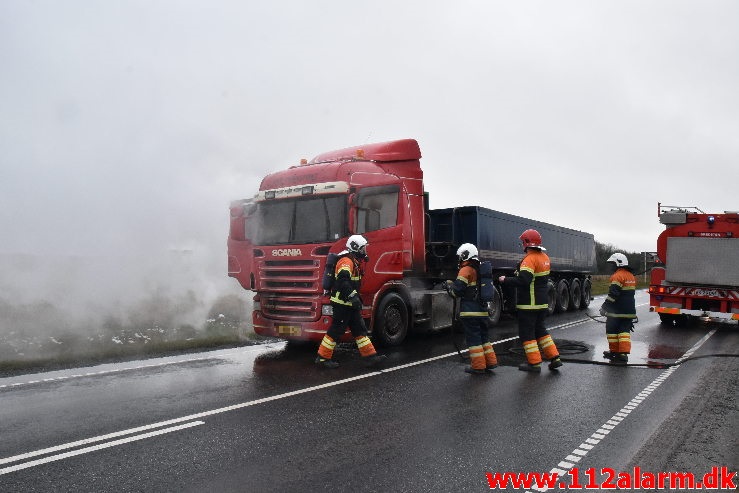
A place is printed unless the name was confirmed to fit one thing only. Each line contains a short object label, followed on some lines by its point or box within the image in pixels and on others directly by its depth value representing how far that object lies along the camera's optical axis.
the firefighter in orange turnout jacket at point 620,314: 8.58
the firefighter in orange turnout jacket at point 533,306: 7.78
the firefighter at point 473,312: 7.70
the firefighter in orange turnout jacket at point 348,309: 8.11
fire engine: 12.92
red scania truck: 9.08
